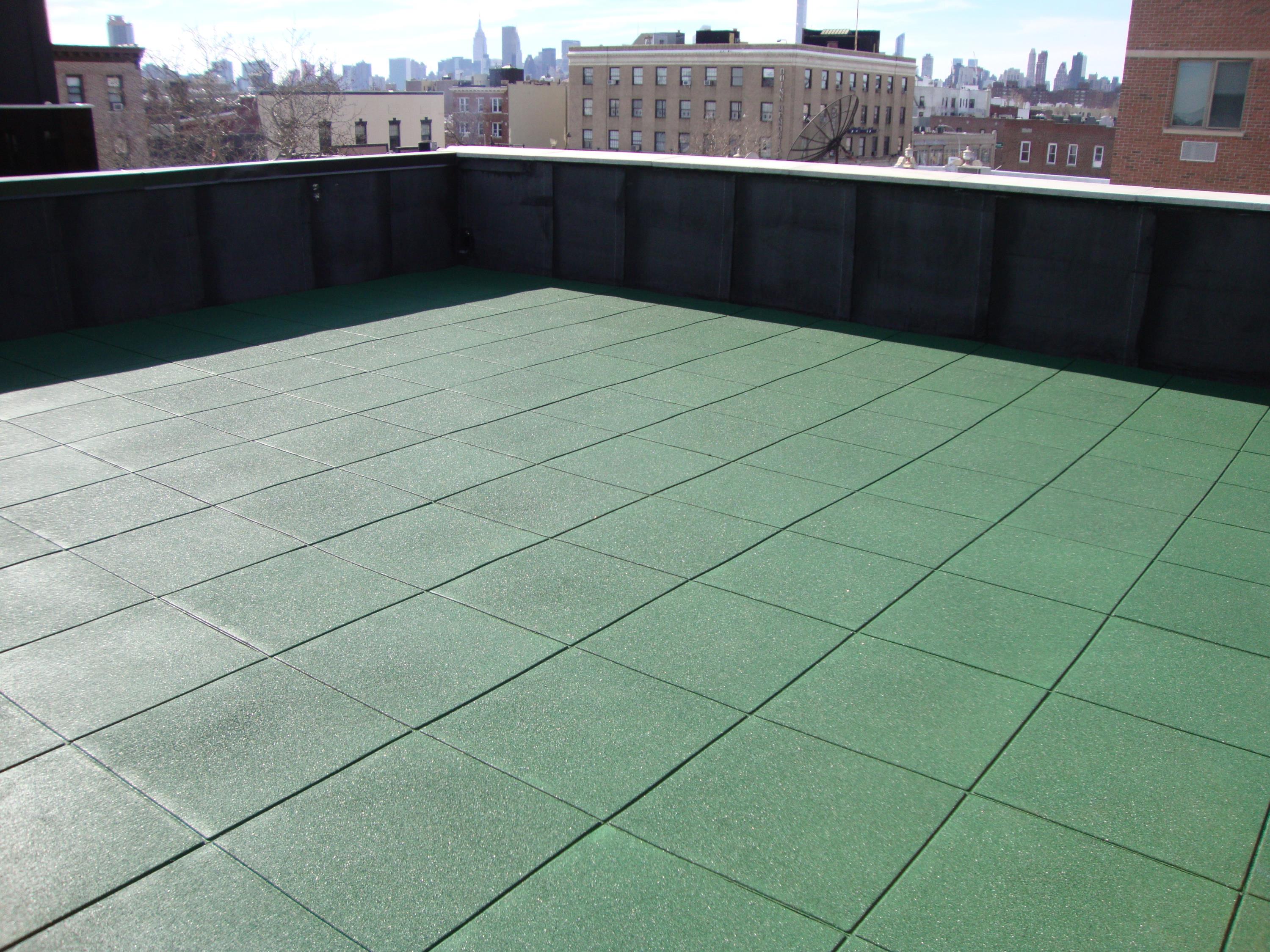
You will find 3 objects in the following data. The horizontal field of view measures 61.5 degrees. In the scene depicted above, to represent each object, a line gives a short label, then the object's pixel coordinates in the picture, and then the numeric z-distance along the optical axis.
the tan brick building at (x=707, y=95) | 112.00
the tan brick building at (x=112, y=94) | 65.81
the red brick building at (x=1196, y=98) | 30.00
